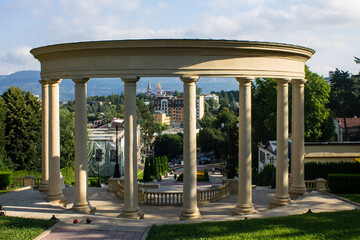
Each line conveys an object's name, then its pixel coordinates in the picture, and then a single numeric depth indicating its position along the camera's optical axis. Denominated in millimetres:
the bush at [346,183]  33906
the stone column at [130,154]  26219
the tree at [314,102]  74812
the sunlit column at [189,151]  25938
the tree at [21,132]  73625
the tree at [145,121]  177712
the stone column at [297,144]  33188
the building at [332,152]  46844
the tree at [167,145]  184625
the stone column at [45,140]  34969
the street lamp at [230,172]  41547
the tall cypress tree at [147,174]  71562
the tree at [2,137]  67775
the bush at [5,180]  39844
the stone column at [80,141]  27750
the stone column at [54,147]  30672
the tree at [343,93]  110812
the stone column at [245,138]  27219
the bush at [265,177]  60094
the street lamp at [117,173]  41581
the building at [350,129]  106938
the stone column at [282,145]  29891
